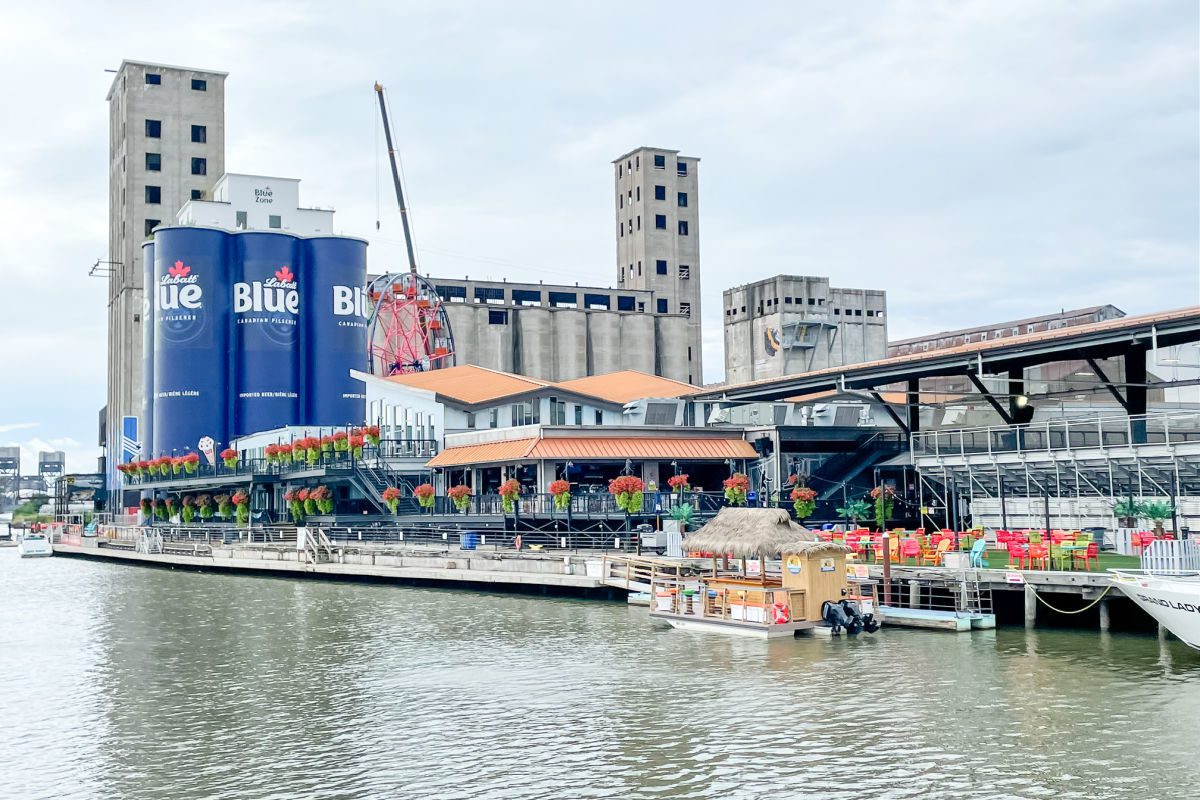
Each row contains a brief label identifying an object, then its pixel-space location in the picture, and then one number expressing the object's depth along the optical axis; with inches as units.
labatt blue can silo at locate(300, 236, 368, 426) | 4766.2
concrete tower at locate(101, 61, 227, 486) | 5846.5
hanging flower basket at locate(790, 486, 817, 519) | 2364.7
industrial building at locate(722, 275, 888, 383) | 5846.5
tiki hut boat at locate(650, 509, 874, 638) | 1547.7
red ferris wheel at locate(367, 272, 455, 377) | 4517.7
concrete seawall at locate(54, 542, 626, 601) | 2065.7
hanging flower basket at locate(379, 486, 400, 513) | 2856.8
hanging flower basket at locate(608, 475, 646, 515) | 2309.3
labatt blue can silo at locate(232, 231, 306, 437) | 4682.6
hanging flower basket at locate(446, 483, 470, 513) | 2615.7
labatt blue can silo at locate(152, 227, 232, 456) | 4613.7
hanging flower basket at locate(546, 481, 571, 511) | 2365.9
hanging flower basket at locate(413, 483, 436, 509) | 2751.0
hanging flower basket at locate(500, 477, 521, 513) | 2423.7
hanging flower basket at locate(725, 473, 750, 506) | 2386.7
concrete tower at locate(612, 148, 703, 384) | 6934.1
